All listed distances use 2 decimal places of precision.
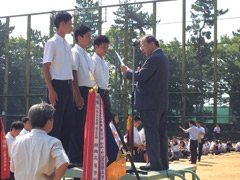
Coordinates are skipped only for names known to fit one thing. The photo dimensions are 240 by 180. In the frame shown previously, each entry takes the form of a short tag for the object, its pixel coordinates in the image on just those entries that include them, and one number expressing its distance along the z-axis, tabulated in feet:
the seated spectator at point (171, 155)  72.31
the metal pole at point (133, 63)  19.80
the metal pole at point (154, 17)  100.17
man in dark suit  21.09
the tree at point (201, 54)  96.22
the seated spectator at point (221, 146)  90.84
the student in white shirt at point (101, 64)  22.47
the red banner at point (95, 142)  16.72
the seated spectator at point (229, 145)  93.85
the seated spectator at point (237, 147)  94.21
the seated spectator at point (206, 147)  91.12
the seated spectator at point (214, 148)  89.66
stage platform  19.30
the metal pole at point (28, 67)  111.65
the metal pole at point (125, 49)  100.58
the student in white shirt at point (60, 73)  19.77
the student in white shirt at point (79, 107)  21.30
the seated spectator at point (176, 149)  76.21
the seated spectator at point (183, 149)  82.23
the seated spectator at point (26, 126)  33.66
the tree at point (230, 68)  93.97
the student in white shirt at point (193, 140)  68.95
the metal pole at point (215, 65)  94.63
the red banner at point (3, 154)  22.77
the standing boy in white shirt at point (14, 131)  31.22
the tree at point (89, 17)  106.73
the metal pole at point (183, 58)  97.09
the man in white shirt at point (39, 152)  12.76
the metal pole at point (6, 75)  113.29
